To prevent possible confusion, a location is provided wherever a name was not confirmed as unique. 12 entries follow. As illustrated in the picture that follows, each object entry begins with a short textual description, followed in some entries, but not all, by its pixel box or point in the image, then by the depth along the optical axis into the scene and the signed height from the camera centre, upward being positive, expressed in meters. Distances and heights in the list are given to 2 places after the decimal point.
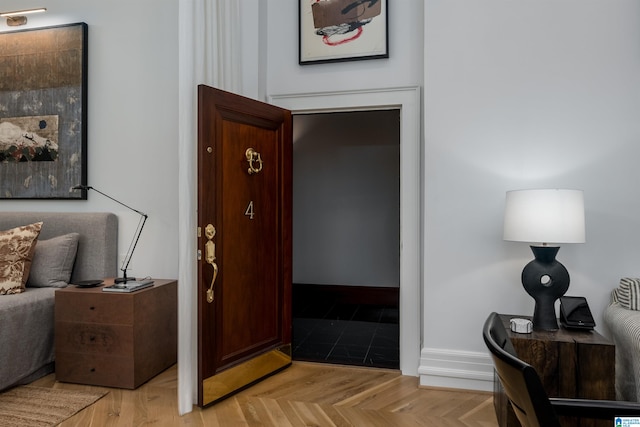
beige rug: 2.44 -1.16
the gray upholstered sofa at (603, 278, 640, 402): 2.19 -0.65
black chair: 0.97 -0.43
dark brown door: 2.61 -0.22
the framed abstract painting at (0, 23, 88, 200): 3.67 +0.80
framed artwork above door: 3.26 +1.32
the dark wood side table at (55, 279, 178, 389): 2.88 -0.84
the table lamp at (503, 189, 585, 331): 2.31 -0.13
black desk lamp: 3.55 -0.24
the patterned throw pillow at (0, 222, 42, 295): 3.10 -0.34
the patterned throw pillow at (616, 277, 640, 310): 2.51 -0.49
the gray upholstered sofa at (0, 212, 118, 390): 2.82 -0.60
